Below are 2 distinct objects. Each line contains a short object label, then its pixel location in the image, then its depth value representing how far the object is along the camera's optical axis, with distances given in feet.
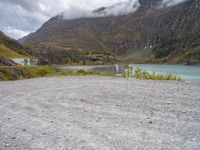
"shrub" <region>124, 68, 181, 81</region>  60.44
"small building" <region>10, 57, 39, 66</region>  128.71
